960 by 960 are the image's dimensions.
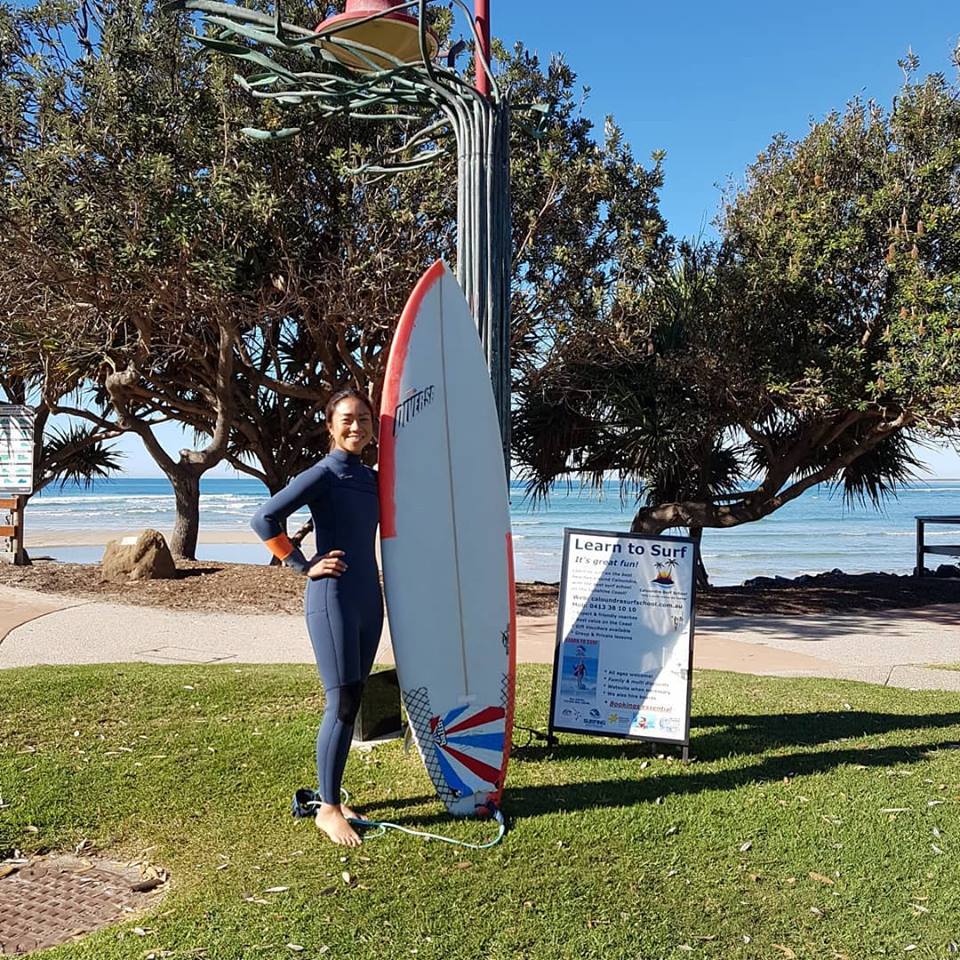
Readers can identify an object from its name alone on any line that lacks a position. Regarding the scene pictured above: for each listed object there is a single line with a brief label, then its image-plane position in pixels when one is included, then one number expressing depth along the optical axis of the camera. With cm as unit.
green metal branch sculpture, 462
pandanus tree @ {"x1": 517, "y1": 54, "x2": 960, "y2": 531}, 972
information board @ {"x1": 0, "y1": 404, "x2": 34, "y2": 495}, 1233
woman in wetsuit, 375
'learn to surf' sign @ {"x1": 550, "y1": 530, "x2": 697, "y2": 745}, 483
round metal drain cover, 308
